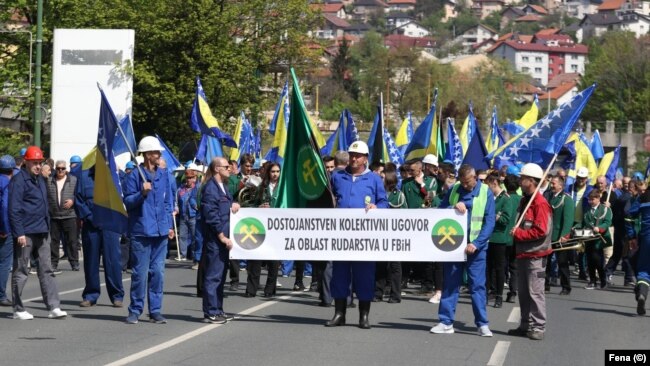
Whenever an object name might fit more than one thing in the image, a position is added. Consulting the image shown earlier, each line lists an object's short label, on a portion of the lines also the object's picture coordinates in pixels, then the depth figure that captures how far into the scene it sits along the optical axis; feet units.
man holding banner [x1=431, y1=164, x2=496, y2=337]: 46.80
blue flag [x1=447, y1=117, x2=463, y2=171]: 89.17
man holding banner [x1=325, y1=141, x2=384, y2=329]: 47.57
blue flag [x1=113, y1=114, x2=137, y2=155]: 50.22
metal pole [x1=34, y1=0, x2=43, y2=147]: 106.11
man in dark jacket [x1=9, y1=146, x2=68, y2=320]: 48.67
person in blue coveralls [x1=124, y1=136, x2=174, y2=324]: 47.91
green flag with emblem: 48.93
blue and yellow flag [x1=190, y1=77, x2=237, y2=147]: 91.97
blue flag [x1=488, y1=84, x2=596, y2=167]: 56.54
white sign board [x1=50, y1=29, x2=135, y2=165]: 97.66
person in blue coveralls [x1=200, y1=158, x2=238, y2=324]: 48.39
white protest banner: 48.06
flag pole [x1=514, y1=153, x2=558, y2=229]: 46.85
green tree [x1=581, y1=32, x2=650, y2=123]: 419.33
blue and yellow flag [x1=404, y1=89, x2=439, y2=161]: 81.35
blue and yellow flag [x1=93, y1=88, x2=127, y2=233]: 48.98
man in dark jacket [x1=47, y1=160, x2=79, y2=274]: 72.49
